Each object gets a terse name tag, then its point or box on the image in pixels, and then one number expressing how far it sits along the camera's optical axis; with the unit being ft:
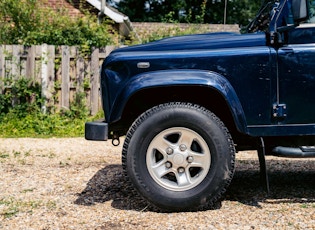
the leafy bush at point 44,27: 34.19
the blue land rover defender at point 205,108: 12.46
